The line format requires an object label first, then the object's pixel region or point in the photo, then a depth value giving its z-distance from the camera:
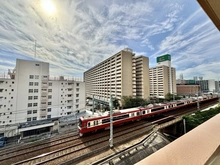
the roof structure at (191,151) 0.79
